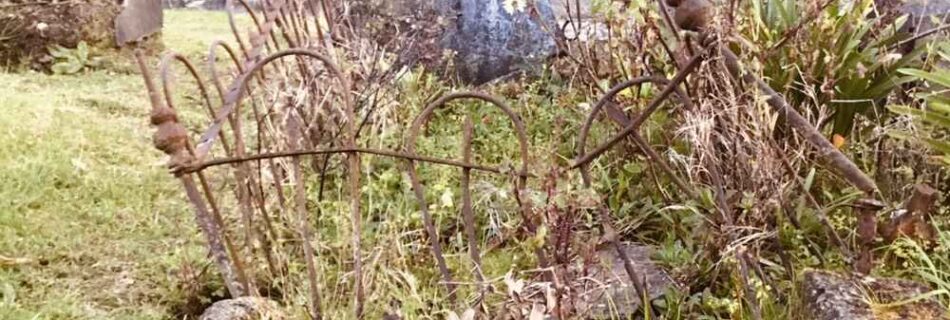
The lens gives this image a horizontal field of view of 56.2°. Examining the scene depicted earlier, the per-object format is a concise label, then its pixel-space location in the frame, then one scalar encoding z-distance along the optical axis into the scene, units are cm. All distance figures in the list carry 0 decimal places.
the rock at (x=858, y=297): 187
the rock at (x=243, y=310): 203
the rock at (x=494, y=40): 483
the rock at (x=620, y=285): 216
